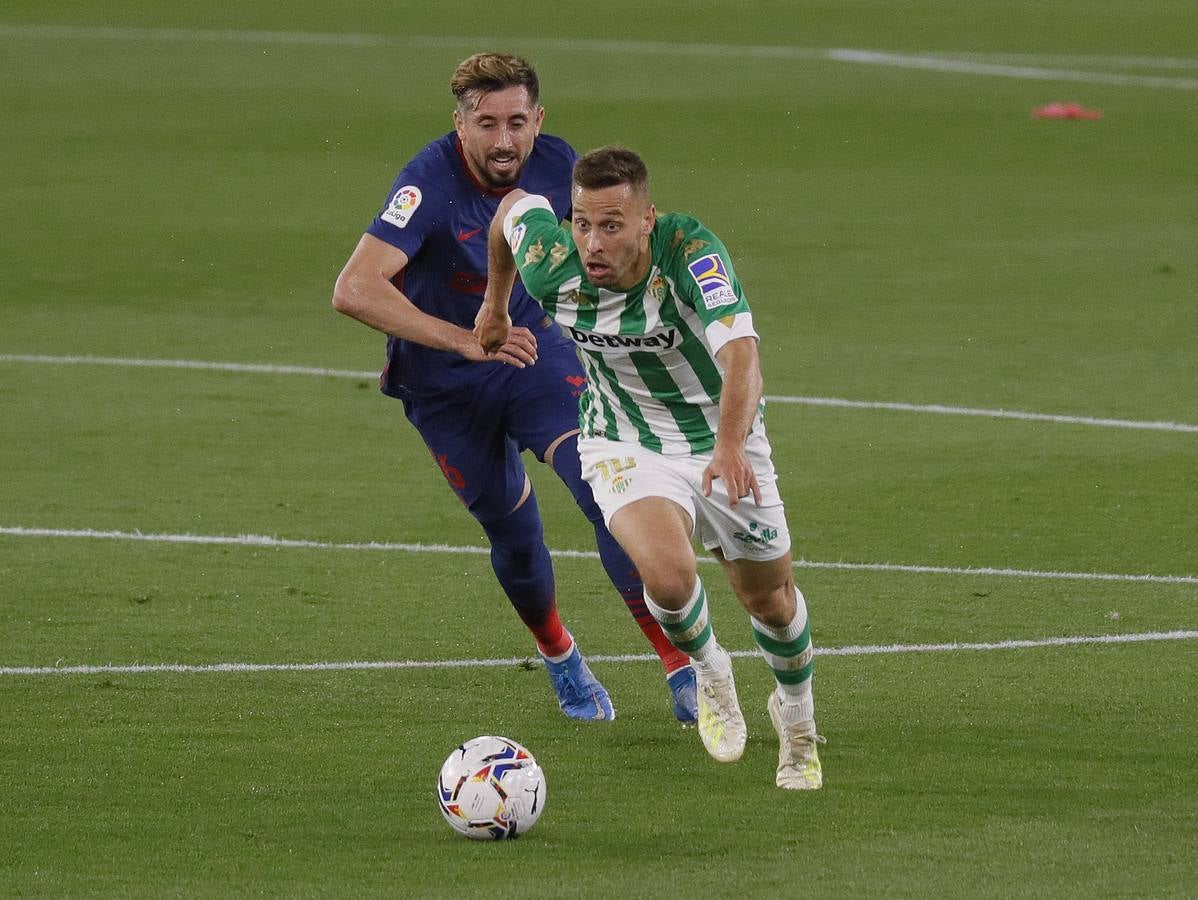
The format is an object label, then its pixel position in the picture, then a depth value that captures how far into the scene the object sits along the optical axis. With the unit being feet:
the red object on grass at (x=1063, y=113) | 190.29
